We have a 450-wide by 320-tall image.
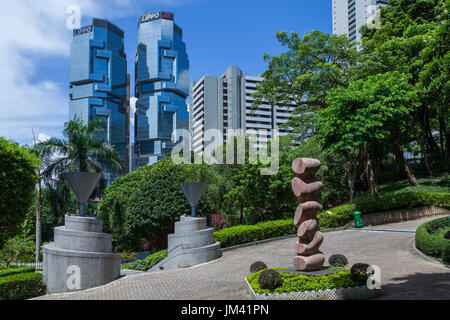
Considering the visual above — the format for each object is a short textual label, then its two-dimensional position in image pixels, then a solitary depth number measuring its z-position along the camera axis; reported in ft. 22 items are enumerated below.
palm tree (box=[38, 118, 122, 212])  79.15
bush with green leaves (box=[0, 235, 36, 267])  69.97
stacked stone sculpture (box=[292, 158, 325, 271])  33.96
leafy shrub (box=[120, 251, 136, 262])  79.61
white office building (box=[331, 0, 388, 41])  409.08
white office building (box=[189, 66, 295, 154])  426.51
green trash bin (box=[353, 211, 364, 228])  71.77
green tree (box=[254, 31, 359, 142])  86.22
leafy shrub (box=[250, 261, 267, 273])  38.65
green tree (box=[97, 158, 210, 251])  74.18
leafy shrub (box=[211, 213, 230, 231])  88.02
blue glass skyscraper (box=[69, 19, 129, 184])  586.86
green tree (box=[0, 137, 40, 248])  53.88
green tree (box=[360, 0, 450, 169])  82.38
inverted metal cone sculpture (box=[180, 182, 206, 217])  57.47
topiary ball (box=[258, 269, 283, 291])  30.66
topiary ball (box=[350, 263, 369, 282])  30.19
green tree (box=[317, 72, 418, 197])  66.33
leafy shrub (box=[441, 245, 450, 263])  38.74
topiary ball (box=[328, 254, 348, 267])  39.11
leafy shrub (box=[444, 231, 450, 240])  42.68
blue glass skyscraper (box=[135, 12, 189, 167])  621.72
